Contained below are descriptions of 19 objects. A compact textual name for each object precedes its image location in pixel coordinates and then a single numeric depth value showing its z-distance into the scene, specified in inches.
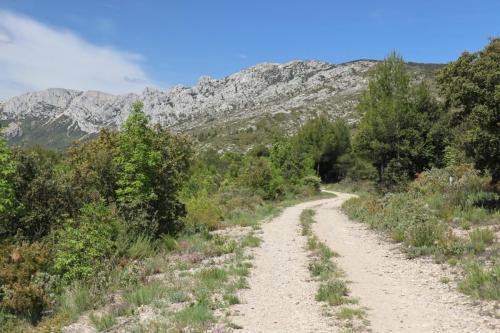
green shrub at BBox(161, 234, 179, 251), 689.2
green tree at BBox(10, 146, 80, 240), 613.3
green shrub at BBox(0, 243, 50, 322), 420.5
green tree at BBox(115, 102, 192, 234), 685.9
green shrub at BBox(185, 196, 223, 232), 905.5
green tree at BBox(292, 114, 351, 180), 2819.9
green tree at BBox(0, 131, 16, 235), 548.8
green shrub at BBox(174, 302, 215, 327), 347.9
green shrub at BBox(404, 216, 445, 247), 584.9
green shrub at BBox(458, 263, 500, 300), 358.6
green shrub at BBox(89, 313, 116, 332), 363.3
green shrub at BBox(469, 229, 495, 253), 505.0
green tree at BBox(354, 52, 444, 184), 1323.8
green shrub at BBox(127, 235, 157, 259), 605.2
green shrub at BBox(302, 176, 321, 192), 2158.0
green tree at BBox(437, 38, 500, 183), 643.5
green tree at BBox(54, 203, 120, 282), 482.6
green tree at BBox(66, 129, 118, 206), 679.1
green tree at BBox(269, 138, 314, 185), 2319.1
